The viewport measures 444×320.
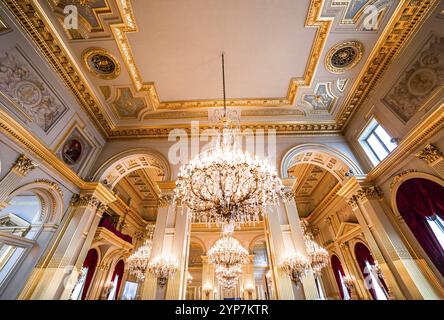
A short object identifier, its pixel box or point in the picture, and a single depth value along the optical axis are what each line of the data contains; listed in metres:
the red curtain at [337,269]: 10.47
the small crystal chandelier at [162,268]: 5.16
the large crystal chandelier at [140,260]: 8.71
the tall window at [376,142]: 6.28
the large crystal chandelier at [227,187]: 3.86
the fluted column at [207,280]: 12.49
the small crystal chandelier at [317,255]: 8.30
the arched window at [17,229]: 5.05
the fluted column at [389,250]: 4.80
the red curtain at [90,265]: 9.29
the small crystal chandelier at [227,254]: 9.08
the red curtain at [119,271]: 11.56
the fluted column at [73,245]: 5.11
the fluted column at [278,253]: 5.00
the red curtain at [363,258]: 8.46
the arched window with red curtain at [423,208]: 4.77
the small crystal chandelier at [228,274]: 9.47
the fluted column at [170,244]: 5.12
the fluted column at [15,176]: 4.50
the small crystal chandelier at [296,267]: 5.02
